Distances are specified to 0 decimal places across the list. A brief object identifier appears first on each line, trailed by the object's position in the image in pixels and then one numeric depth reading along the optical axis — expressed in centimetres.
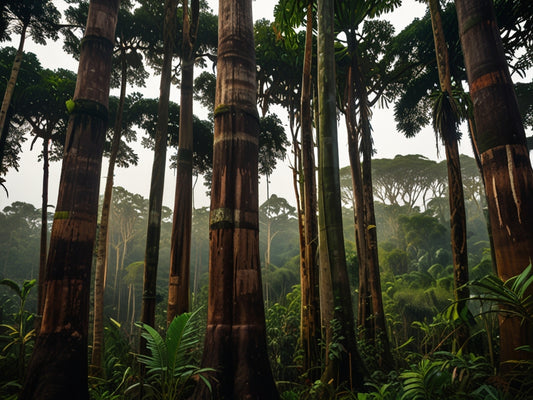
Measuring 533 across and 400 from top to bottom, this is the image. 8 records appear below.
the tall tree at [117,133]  658
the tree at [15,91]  1005
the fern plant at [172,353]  252
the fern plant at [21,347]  436
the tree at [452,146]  500
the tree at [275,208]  4159
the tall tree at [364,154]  725
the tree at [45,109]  1001
